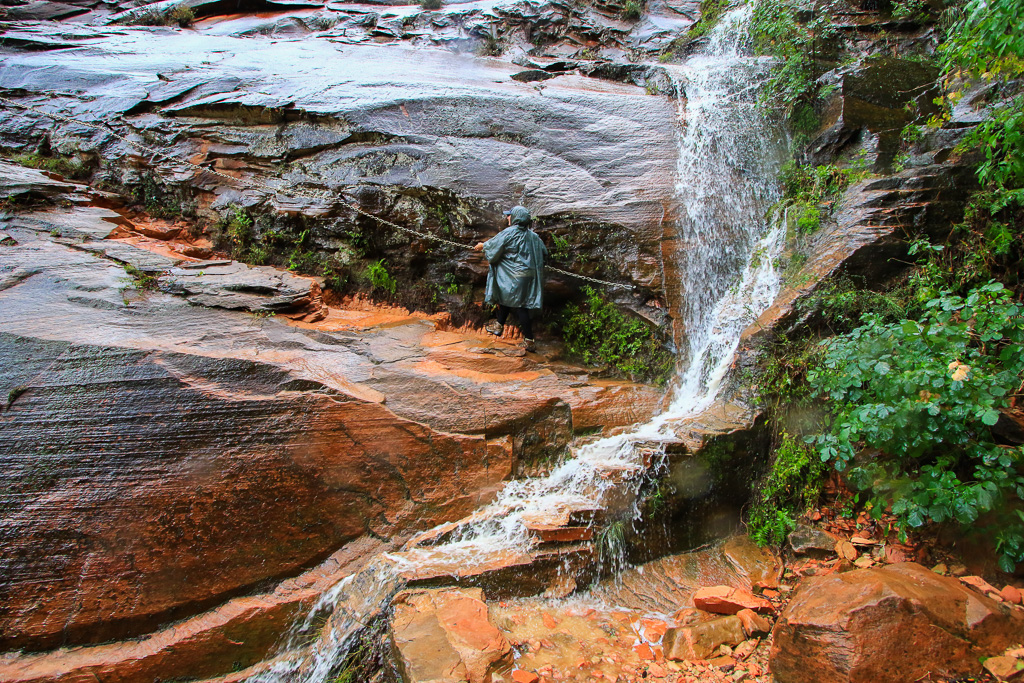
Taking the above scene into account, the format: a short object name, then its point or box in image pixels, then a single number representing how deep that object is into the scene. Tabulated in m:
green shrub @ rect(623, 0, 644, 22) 13.01
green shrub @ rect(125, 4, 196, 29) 12.27
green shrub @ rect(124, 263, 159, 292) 5.83
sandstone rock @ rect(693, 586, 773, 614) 4.33
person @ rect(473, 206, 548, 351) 6.92
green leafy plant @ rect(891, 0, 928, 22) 8.95
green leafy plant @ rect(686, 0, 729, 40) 11.41
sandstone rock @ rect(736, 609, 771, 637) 4.13
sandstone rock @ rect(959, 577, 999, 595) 4.09
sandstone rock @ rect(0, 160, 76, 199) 6.43
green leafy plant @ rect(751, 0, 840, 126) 8.32
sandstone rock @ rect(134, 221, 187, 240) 7.27
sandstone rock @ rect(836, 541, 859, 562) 4.69
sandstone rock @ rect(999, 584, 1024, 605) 3.98
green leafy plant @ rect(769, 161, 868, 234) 6.77
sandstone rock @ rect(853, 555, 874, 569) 4.57
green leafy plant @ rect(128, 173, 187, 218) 7.74
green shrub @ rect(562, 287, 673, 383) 7.21
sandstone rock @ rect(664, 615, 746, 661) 3.99
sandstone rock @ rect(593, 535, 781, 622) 4.69
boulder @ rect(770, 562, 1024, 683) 3.36
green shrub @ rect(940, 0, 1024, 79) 3.95
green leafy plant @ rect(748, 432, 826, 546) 5.20
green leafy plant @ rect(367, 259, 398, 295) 7.68
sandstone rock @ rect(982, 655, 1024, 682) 3.35
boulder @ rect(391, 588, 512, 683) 3.50
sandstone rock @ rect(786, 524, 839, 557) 4.80
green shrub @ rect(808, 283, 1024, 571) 3.88
